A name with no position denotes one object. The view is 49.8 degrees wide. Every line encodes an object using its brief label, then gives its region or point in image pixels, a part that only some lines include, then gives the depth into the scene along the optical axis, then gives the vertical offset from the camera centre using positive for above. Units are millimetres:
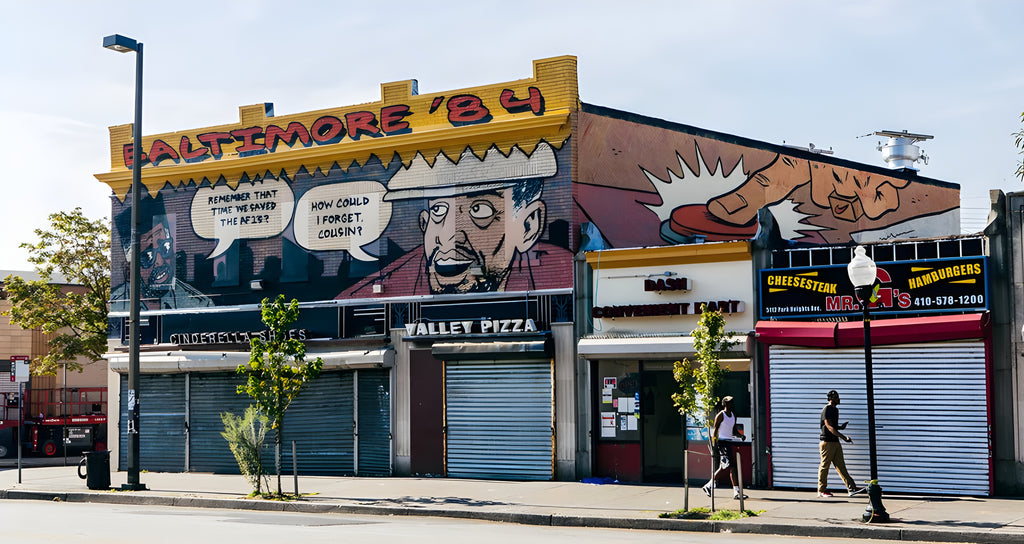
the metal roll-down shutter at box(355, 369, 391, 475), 23828 -1387
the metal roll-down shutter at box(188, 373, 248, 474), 25641 -1328
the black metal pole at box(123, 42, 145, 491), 22406 +871
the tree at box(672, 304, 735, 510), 16547 -204
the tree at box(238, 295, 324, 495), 19812 -170
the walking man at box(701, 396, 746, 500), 17703 -1333
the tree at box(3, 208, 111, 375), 34125 +2066
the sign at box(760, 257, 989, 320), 18141 +1067
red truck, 35188 -2153
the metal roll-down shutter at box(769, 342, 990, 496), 18062 -1033
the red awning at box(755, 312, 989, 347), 17781 +357
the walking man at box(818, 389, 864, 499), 17672 -1394
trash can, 22516 -2227
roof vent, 32562 +5898
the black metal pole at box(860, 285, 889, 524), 14773 -1423
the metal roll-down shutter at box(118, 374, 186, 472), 26406 -1546
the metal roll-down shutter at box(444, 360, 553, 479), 22094 -1279
